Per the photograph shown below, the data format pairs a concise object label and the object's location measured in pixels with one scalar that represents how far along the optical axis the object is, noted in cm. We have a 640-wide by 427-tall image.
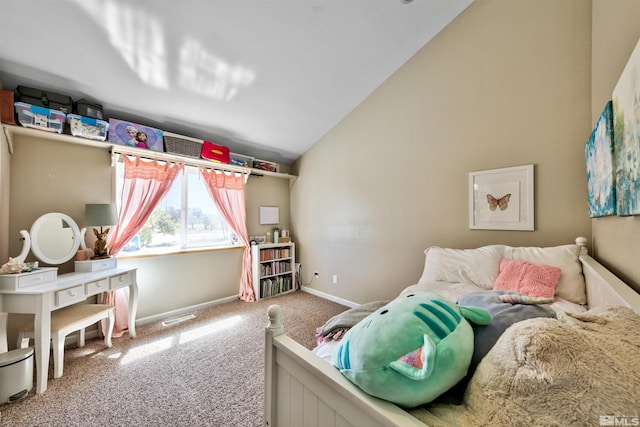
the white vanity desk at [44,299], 159
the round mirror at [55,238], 200
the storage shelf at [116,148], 196
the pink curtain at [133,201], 239
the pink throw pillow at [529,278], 156
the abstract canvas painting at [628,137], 83
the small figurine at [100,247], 225
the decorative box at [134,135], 240
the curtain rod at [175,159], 246
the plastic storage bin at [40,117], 190
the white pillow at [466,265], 187
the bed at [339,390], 54
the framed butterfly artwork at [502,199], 197
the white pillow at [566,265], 156
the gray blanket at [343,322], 127
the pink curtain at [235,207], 321
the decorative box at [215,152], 301
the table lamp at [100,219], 213
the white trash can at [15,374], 146
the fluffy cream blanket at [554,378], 41
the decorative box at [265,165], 363
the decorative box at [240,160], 338
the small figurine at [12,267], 166
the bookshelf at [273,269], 345
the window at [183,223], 272
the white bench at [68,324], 170
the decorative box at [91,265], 213
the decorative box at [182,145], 273
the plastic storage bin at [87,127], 212
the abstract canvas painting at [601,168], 110
